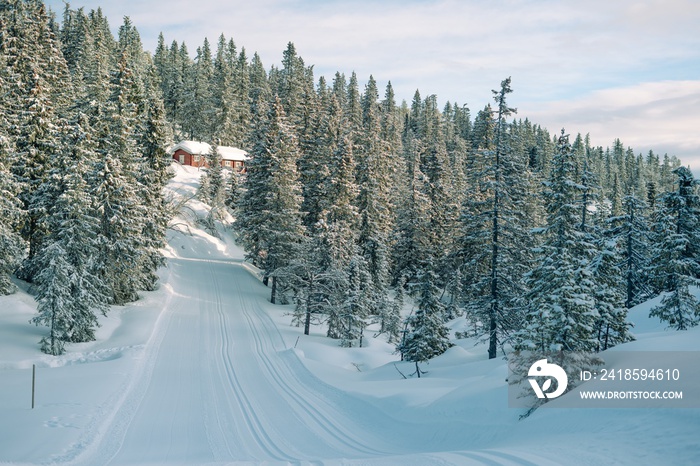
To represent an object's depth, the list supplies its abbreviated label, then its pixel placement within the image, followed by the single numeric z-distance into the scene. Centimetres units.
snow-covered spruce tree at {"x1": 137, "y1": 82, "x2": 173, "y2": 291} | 3491
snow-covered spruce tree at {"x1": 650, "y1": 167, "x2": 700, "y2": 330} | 2470
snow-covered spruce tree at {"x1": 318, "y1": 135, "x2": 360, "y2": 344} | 3269
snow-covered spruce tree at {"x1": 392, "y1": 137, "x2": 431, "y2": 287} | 4700
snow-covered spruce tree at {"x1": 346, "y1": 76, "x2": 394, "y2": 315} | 4219
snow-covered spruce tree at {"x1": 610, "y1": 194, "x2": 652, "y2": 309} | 3016
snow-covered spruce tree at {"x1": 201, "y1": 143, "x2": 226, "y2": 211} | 6169
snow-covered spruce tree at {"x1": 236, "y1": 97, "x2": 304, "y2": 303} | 3950
